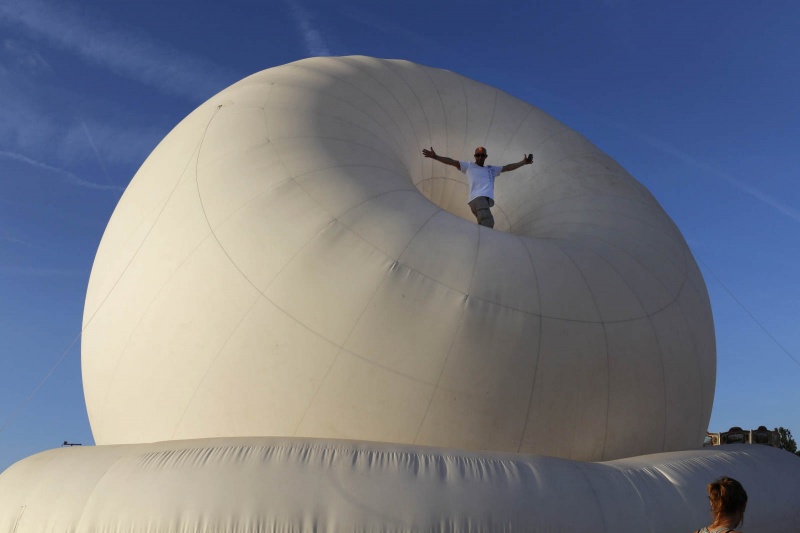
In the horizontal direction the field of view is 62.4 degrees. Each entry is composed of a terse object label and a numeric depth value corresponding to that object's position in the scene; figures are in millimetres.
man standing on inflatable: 7102
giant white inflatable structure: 4270
